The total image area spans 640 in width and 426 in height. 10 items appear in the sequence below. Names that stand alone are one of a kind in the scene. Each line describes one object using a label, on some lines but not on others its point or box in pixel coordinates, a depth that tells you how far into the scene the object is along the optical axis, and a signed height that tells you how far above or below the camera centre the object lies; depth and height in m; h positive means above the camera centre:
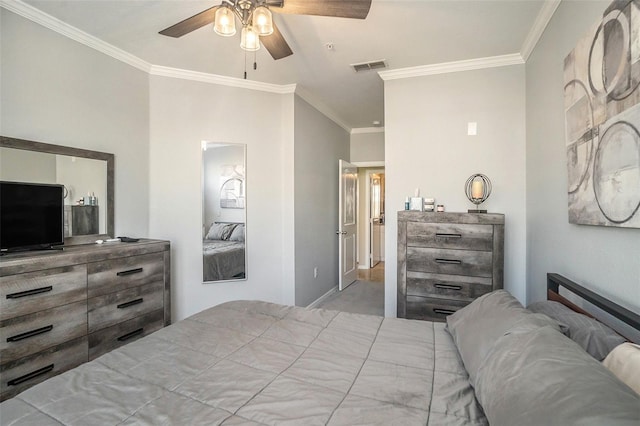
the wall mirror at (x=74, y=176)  2.11 +0.26
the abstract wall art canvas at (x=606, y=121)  1.18 +0.39
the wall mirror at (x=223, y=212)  3.33 -0.03
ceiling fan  1.63 +1.10
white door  4.80 -0.27
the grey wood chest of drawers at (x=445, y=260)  2.42 -0.43
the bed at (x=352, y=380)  0.75 -0.63
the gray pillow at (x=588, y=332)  1.04 -0.46
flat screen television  1.96 -0.04
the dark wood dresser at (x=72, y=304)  1.75 -0.64
